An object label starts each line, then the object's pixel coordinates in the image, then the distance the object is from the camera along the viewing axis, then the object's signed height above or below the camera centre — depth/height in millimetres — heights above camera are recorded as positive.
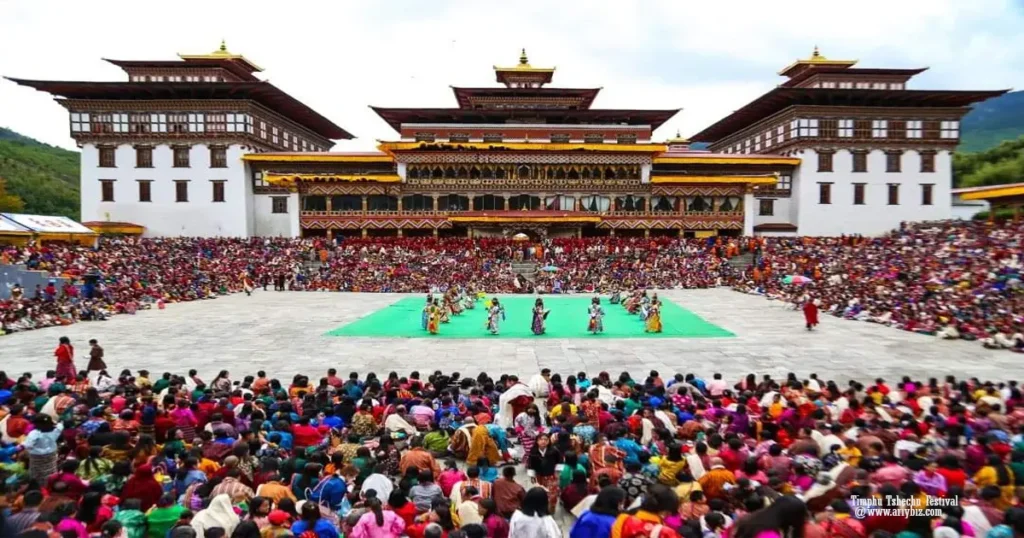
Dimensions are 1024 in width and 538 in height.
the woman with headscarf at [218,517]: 6055 -2495
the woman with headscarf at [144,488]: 6848 -2487
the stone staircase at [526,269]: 39375 -1002
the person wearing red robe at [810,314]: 21734 -2129
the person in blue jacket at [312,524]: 5925 -2493
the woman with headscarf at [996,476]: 6977 -2470
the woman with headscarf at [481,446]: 9078 -2713
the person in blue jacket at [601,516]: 5785 -2398
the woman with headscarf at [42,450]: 7883 -2369
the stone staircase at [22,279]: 27516 -943
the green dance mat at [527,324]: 21438 -2623
